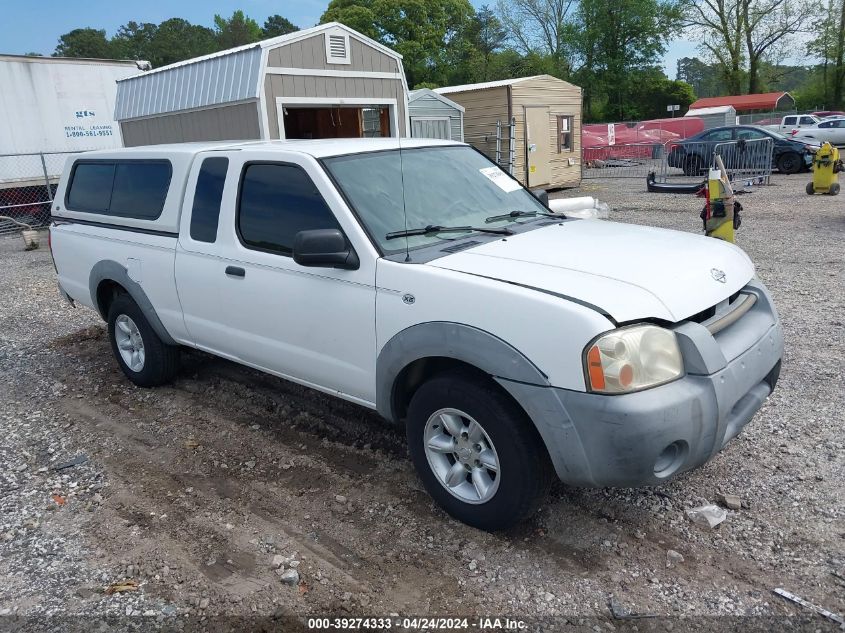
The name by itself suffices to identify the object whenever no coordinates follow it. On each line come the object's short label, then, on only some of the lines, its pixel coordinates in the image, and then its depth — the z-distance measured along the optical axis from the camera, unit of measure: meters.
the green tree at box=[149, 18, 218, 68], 74.62
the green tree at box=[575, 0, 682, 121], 53.09
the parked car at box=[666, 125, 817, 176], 19.91
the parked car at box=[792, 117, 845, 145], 29.20
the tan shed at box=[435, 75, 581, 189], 17.47
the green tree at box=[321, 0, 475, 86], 49.09
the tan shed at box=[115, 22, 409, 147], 11.58
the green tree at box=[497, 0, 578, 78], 59.03
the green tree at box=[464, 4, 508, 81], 59.81
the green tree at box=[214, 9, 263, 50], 81.62
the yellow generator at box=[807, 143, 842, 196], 15.15
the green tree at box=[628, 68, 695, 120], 53.75
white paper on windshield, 4.34
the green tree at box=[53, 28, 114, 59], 72.19
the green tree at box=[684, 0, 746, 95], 52.78
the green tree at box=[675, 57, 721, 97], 59.03
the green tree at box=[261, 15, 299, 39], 85.69
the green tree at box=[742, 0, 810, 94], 51.44
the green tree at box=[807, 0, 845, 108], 50.06
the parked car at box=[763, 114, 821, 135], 30.30
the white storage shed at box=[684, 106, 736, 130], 37.22
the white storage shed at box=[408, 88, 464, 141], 16.16
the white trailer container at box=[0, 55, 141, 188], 15.46
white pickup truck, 2.73
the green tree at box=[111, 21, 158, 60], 73.56
